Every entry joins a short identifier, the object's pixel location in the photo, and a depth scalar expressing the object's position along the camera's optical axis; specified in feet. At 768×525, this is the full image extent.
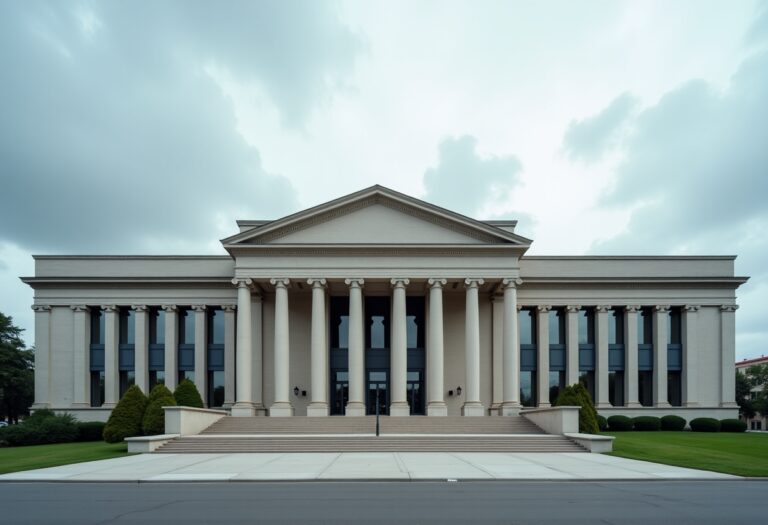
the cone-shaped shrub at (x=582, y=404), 101.24
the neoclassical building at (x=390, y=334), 145.79
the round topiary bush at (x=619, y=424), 138.41
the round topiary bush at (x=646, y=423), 139.45
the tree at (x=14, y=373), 180.27
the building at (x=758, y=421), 349.82
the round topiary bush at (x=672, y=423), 141.49
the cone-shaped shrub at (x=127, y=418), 97.25
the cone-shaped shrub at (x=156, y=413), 98.17
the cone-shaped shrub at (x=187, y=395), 110.22
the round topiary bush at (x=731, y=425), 142.41
